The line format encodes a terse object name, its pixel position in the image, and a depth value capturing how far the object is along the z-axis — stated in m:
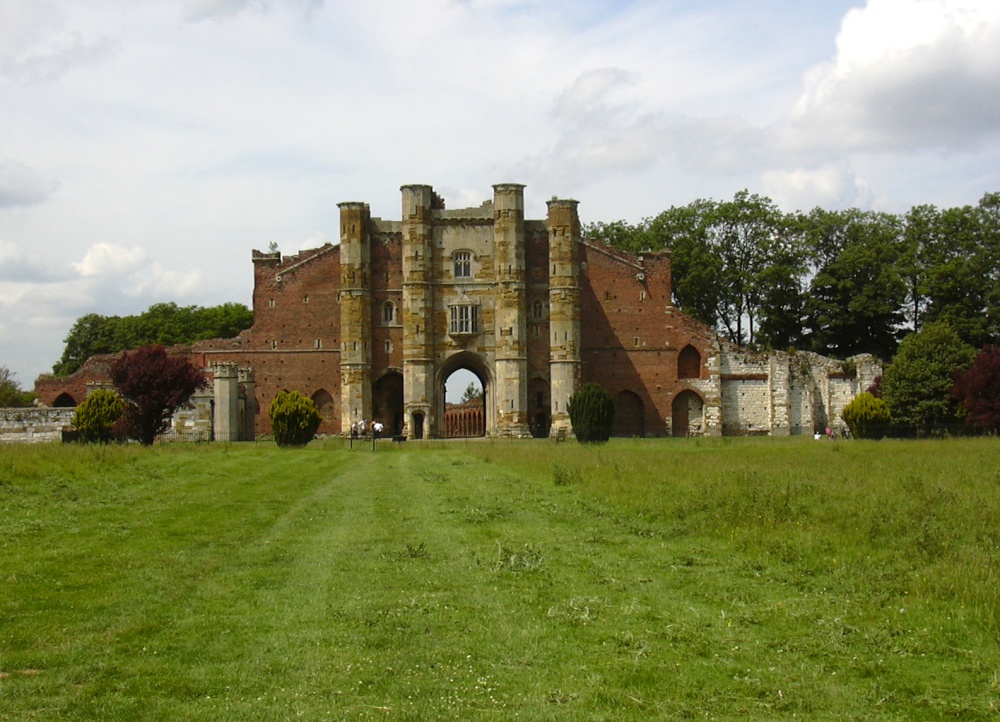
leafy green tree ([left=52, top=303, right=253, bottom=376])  103.06
